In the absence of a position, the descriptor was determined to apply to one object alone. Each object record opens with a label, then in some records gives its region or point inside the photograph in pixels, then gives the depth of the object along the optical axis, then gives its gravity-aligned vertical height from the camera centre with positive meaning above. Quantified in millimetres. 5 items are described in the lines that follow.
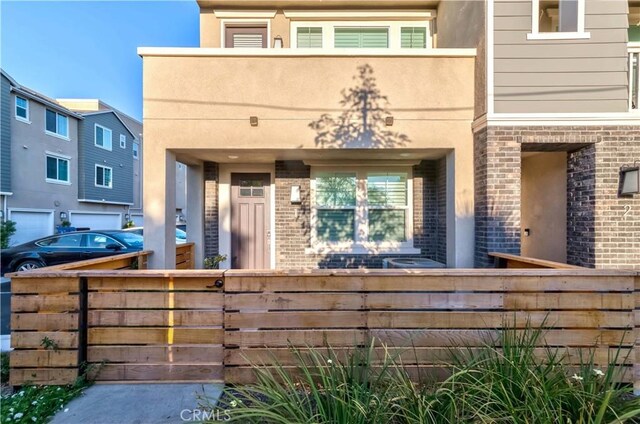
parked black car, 8844 -1115
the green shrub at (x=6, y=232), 11477 -807
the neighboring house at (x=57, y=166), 13758 +2472
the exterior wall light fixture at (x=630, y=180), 4078 +436
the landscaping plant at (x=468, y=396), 1896 -1243
